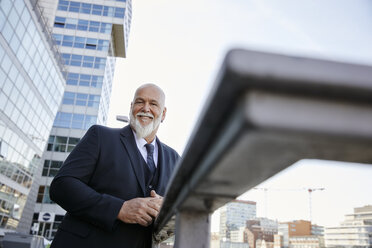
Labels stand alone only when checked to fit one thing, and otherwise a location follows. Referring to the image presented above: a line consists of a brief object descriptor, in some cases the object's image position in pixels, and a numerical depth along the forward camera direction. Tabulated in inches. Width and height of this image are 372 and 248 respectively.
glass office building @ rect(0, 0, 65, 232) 803.4
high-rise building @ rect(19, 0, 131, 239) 1569.9
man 67.2
